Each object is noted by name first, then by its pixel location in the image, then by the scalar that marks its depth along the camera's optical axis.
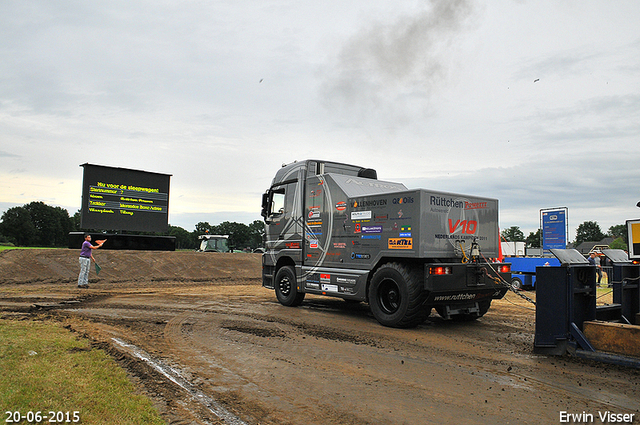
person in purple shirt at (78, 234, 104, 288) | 15.28
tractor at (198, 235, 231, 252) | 37.88
